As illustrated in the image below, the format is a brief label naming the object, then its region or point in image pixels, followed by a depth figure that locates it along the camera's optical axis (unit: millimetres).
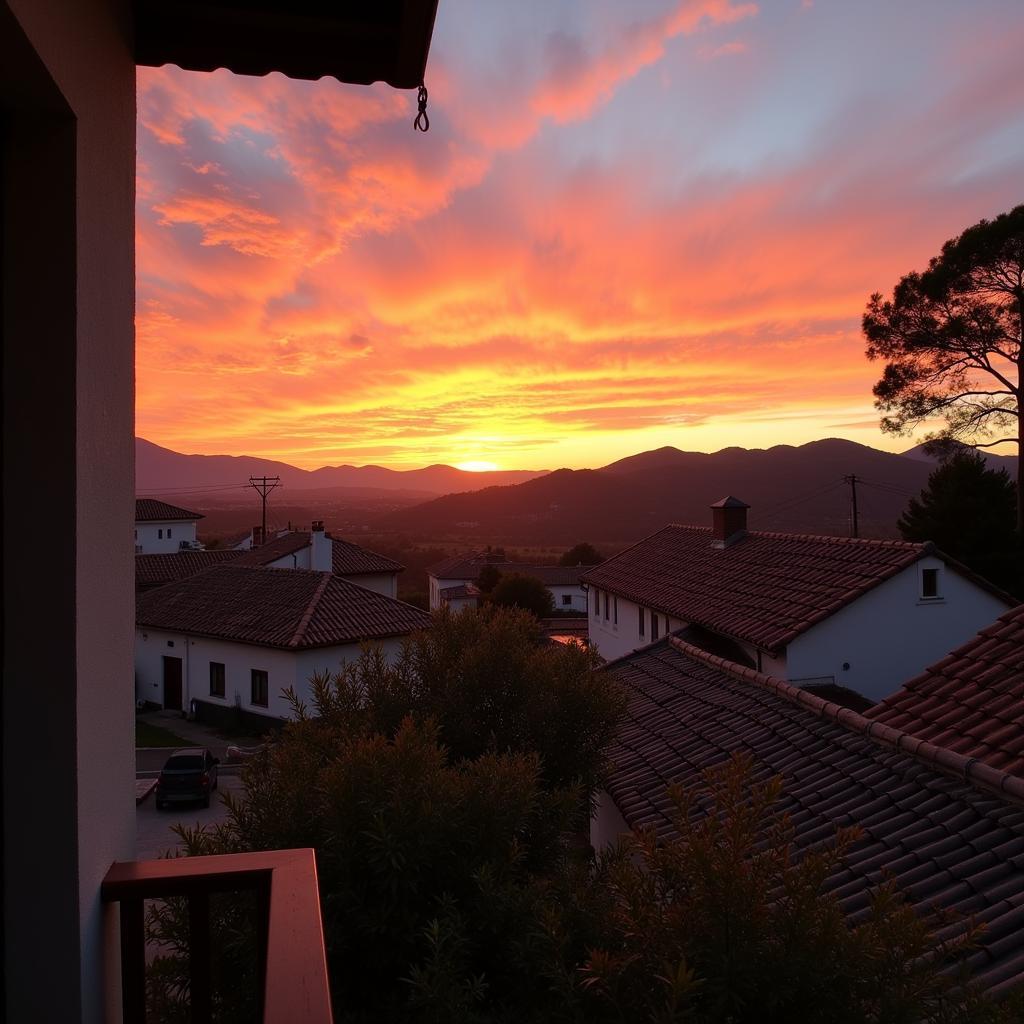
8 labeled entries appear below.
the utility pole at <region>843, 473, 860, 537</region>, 34116
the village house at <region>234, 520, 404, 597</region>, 31797
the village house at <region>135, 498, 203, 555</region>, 48062
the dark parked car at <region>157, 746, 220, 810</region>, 15289
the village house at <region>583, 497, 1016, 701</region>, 15094
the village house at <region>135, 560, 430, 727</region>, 20953
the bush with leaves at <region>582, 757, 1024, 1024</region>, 2322
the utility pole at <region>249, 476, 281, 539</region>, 47469
